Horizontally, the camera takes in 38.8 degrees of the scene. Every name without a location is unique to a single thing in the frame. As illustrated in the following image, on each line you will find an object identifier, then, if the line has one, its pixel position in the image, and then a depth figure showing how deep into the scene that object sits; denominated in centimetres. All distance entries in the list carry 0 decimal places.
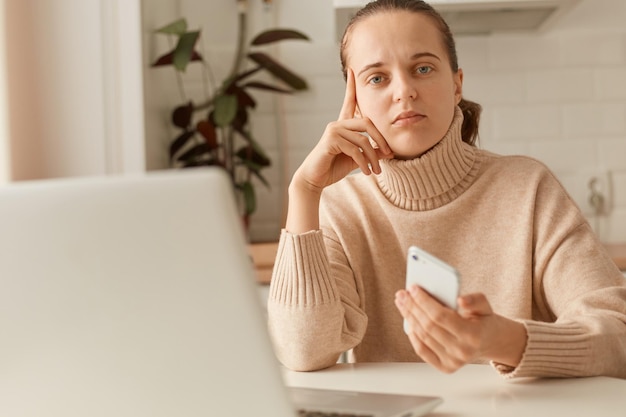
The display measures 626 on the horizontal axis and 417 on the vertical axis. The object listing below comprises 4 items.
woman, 136
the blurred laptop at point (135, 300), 56
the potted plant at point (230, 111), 274
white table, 96
